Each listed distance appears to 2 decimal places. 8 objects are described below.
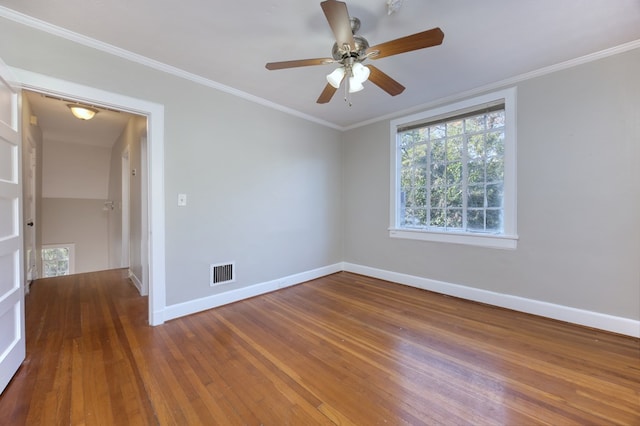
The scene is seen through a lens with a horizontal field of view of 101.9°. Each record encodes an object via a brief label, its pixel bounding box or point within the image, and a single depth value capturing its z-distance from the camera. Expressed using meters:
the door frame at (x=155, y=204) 2.45
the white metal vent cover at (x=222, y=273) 2.89
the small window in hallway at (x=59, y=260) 6.00
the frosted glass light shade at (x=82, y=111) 3.28
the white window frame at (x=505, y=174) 2.79
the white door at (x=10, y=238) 1.61
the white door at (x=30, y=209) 3.31
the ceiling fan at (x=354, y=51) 1.47
